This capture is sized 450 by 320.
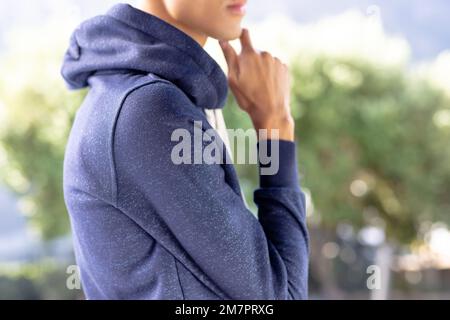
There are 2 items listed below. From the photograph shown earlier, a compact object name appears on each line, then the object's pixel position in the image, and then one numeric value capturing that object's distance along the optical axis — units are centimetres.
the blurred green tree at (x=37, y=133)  505
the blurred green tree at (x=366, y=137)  552
